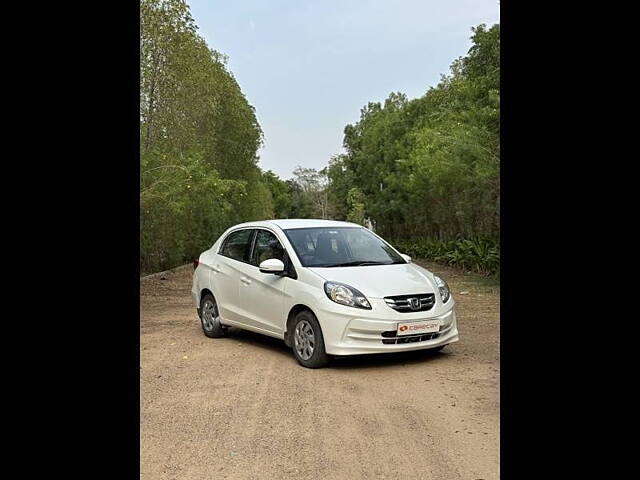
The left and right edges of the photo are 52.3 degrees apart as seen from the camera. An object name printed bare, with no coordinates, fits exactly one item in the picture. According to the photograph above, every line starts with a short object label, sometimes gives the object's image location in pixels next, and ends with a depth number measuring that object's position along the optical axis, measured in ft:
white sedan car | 21.99
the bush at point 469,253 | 66.13
